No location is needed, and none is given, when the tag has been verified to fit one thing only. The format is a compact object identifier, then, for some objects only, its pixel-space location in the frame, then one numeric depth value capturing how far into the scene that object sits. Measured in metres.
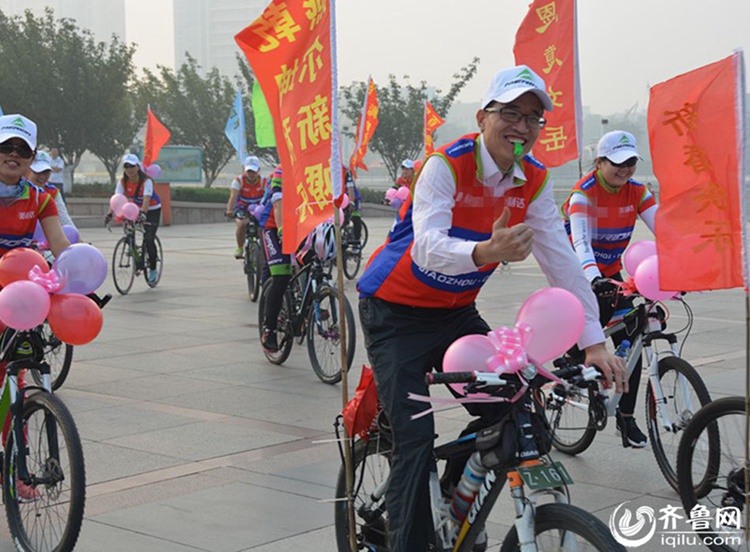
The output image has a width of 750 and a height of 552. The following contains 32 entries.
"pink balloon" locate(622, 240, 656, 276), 6.35
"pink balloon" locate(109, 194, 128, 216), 16.39
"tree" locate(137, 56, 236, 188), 48.84
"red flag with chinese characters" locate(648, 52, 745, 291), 4.36
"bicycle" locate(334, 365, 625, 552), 3.36
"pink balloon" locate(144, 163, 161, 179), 21.42
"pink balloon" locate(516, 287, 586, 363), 3.68
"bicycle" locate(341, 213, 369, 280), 19.33
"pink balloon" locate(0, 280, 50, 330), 5.17
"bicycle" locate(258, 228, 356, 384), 9.60
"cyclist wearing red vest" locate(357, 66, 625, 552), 3.92
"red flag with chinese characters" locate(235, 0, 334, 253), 4.96
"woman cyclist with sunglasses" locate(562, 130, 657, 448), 6.61
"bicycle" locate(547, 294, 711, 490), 6.16
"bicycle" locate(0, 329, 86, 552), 4.86
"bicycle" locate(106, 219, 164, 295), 16.28
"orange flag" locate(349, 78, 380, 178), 21.86
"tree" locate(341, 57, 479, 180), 47.28
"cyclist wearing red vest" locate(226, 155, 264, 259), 16.41
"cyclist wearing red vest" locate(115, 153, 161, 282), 16.69
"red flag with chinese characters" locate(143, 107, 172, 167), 22.03
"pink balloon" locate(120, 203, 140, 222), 16.23
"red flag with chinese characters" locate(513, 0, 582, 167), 11.31
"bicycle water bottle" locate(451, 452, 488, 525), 3.88
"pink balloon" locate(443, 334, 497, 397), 3.67
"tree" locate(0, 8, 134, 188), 41.31
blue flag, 21.31
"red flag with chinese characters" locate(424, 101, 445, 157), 23.21
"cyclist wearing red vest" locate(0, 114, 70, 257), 5.57
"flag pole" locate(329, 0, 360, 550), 4.50
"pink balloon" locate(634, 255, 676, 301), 6.02
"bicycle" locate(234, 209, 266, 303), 15.43
